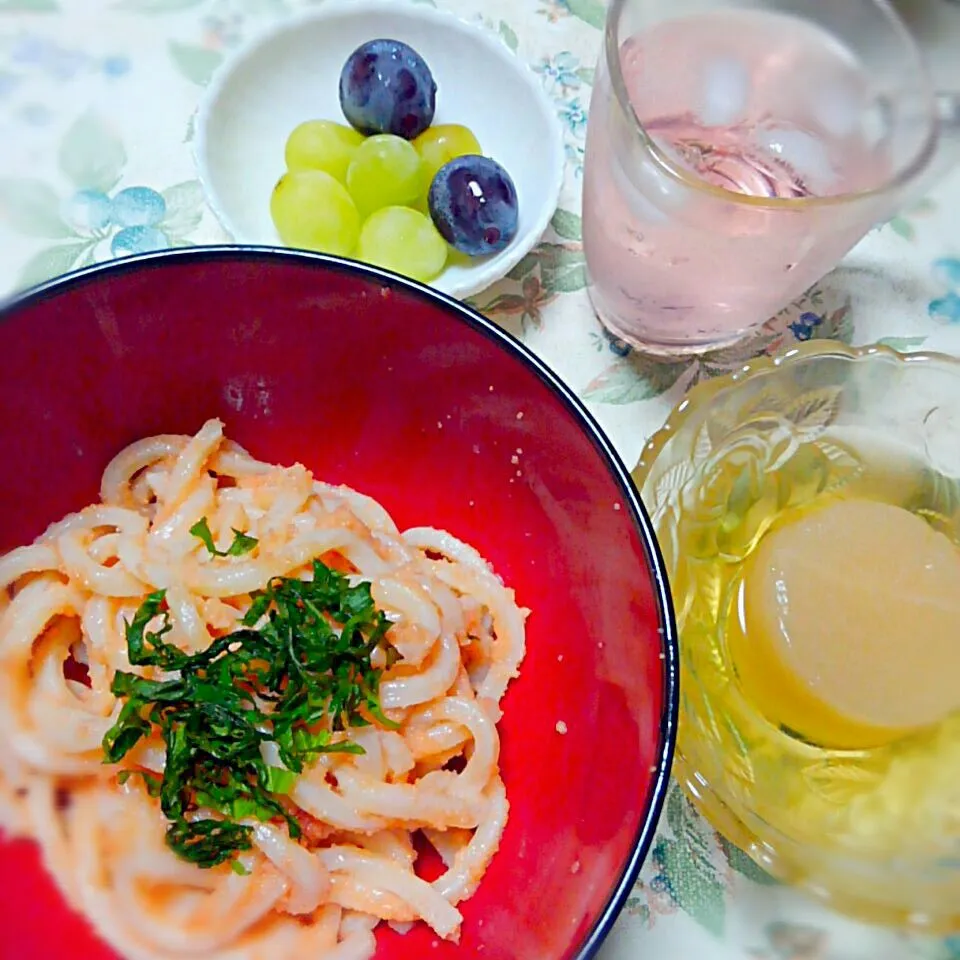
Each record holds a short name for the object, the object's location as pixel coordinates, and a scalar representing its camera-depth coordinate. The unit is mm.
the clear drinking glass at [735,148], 311
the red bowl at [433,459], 285
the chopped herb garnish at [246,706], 288
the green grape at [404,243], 351
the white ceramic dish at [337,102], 371
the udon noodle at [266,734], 293
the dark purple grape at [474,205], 351
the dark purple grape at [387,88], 368
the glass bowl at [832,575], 294
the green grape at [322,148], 372
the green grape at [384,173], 358
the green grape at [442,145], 375
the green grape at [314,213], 356
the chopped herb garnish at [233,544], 314
